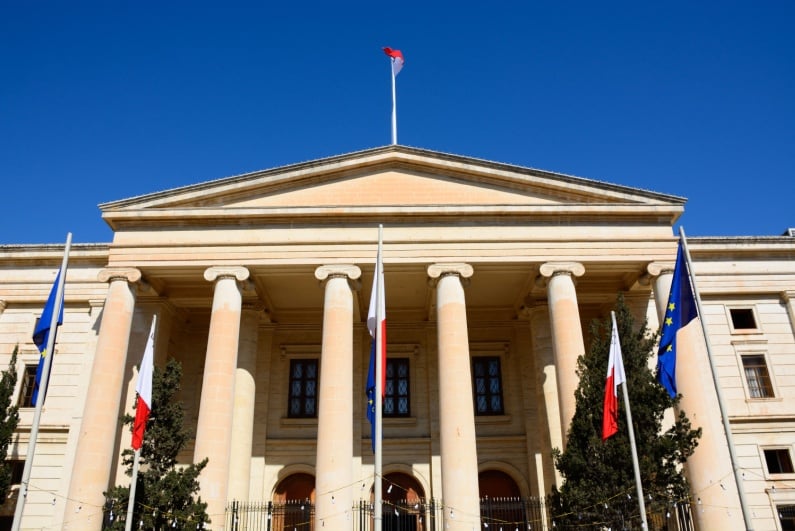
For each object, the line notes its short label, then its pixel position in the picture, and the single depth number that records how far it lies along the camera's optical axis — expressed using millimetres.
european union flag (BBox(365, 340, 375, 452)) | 17109
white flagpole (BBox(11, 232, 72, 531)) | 14578
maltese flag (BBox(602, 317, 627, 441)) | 17500
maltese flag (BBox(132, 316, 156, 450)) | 17812
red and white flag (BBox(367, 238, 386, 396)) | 16406
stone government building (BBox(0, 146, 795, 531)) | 22531
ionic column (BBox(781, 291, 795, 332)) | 28562
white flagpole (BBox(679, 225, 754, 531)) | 14340
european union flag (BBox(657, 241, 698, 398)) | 17125
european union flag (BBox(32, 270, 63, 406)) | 17453
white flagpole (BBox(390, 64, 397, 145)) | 27600
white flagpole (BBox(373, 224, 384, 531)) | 13597
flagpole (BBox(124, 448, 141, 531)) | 17016
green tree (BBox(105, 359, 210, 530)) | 18500
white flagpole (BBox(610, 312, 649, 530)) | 16244
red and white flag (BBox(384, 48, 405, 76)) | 29719
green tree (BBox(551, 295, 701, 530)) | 17859
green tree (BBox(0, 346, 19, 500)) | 23203
